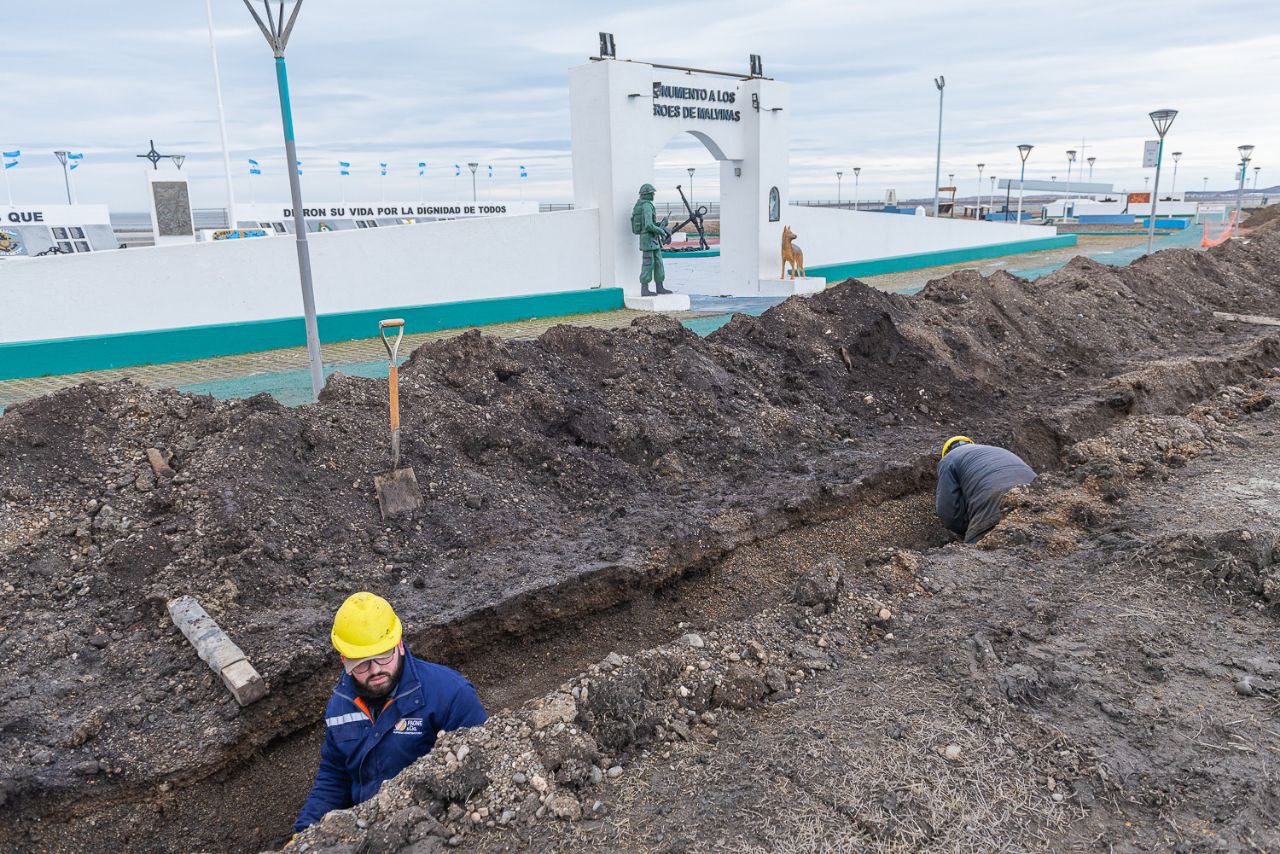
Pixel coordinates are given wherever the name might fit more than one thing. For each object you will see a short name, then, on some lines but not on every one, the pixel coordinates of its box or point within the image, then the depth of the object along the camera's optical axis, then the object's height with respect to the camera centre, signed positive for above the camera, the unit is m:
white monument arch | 14.95 +1.17
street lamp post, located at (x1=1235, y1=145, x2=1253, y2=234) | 32.17 +1.54
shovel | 5.98 -1.76
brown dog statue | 17.42 -0.75
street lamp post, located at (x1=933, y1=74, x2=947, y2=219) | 28.22 +3.75
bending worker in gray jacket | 6.32 -1.96
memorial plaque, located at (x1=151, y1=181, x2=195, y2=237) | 21.83 +0.43
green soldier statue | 15.11 -0.38
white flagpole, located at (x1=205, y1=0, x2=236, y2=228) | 21.89 +2.25
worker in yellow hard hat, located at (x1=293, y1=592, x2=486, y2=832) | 3.54 -1.97
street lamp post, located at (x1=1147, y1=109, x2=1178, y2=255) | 19.15 +1.78
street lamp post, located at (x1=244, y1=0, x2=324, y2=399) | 7.11 +0.44
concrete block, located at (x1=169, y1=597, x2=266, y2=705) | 4.29 -2.10
